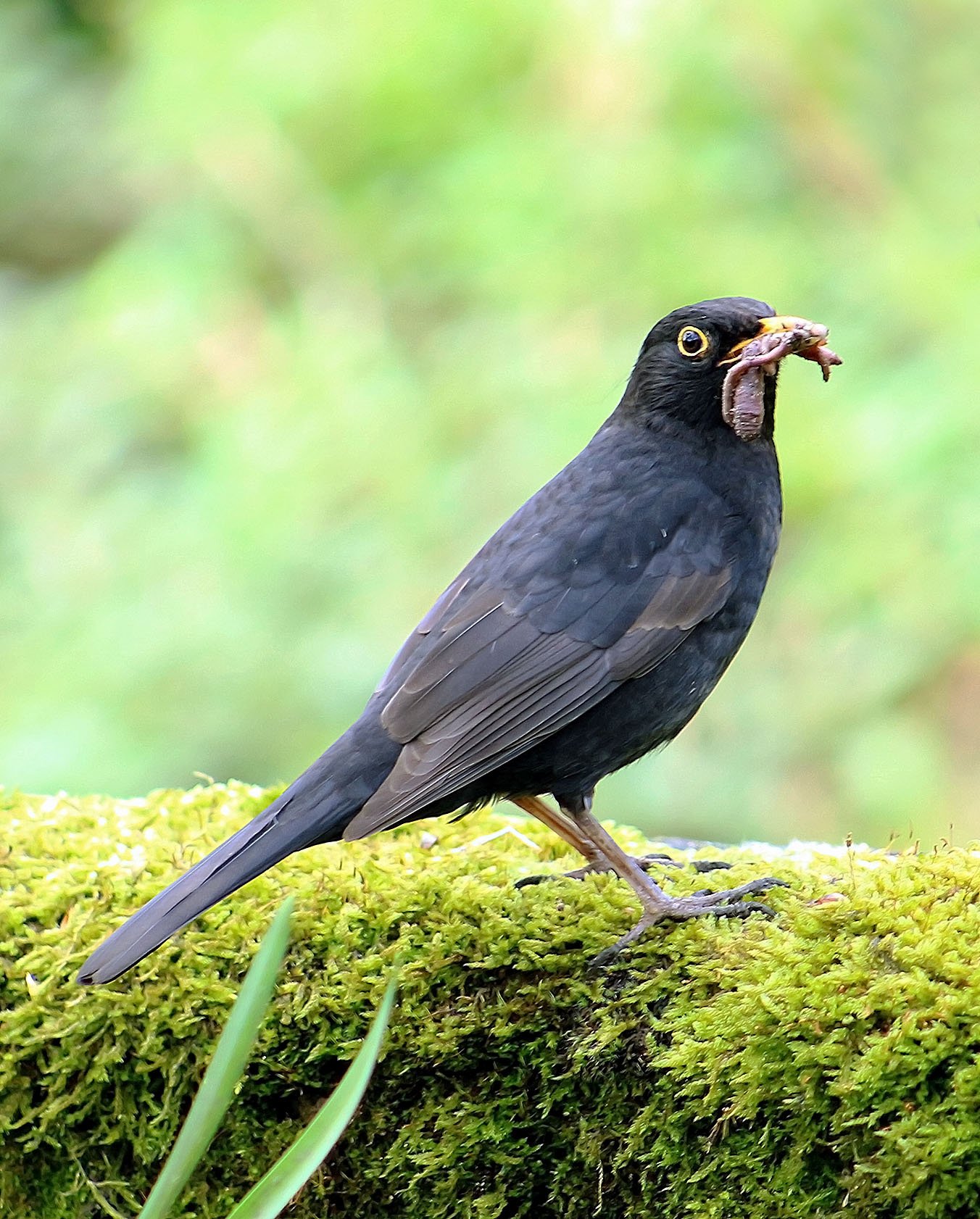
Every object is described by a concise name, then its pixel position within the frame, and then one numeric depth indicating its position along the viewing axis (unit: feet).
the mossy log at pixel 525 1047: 16.77
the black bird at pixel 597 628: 17.00
